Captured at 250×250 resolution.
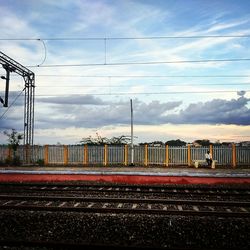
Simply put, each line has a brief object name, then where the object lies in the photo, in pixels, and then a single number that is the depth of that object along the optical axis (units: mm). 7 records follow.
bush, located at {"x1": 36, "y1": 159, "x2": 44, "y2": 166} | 29727
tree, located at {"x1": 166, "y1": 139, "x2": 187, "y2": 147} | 29922
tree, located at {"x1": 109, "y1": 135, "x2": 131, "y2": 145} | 33062
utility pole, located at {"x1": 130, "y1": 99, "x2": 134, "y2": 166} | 29359
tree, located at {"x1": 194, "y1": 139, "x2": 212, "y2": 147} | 39062
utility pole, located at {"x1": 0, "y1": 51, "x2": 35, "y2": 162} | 27775
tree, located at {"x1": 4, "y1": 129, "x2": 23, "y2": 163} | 29438
